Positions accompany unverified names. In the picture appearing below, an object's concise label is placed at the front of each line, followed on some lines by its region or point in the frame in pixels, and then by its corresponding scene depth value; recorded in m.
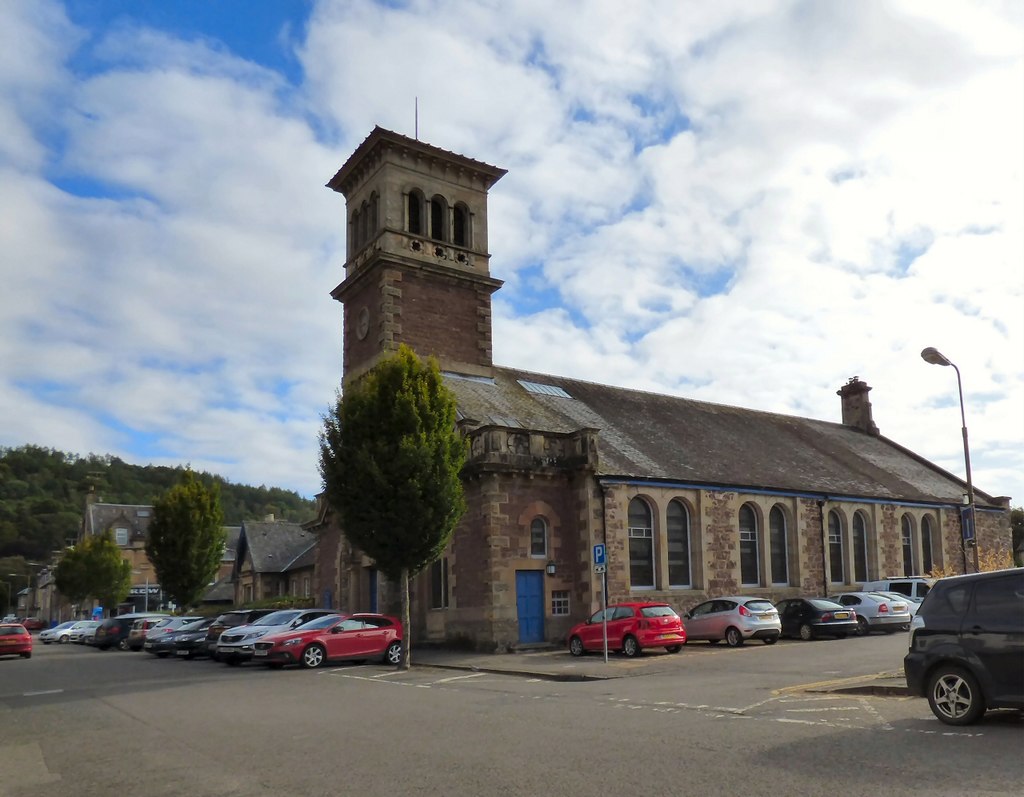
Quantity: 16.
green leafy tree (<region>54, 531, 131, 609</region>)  60.41
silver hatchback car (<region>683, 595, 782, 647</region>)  24.73
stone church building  26.78
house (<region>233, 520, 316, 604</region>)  53.19
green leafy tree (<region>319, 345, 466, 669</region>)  22.36
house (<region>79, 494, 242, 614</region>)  86.06
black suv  9.52
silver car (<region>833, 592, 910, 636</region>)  27.53
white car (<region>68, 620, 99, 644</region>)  47.57
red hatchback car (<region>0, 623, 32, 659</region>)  32.69
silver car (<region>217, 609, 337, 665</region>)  23.95
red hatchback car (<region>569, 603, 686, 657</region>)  22.70
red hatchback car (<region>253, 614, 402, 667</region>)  22.02
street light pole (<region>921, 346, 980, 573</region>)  18.91
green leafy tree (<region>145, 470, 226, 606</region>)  41.34
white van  30.78
